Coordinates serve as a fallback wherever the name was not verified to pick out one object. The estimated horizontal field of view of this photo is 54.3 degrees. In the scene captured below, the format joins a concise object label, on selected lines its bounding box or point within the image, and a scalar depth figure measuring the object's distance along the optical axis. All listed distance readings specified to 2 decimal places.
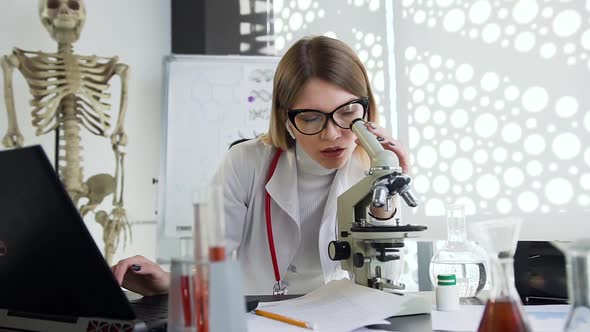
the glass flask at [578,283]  0.50
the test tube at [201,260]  0.67
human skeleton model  3.02
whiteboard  3.28
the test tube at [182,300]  0.69
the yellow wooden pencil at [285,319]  0.99
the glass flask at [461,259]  1.32
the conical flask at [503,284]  0.60
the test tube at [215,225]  0.66
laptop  0.74
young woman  1.58
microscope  1.18
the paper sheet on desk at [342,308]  1.00
